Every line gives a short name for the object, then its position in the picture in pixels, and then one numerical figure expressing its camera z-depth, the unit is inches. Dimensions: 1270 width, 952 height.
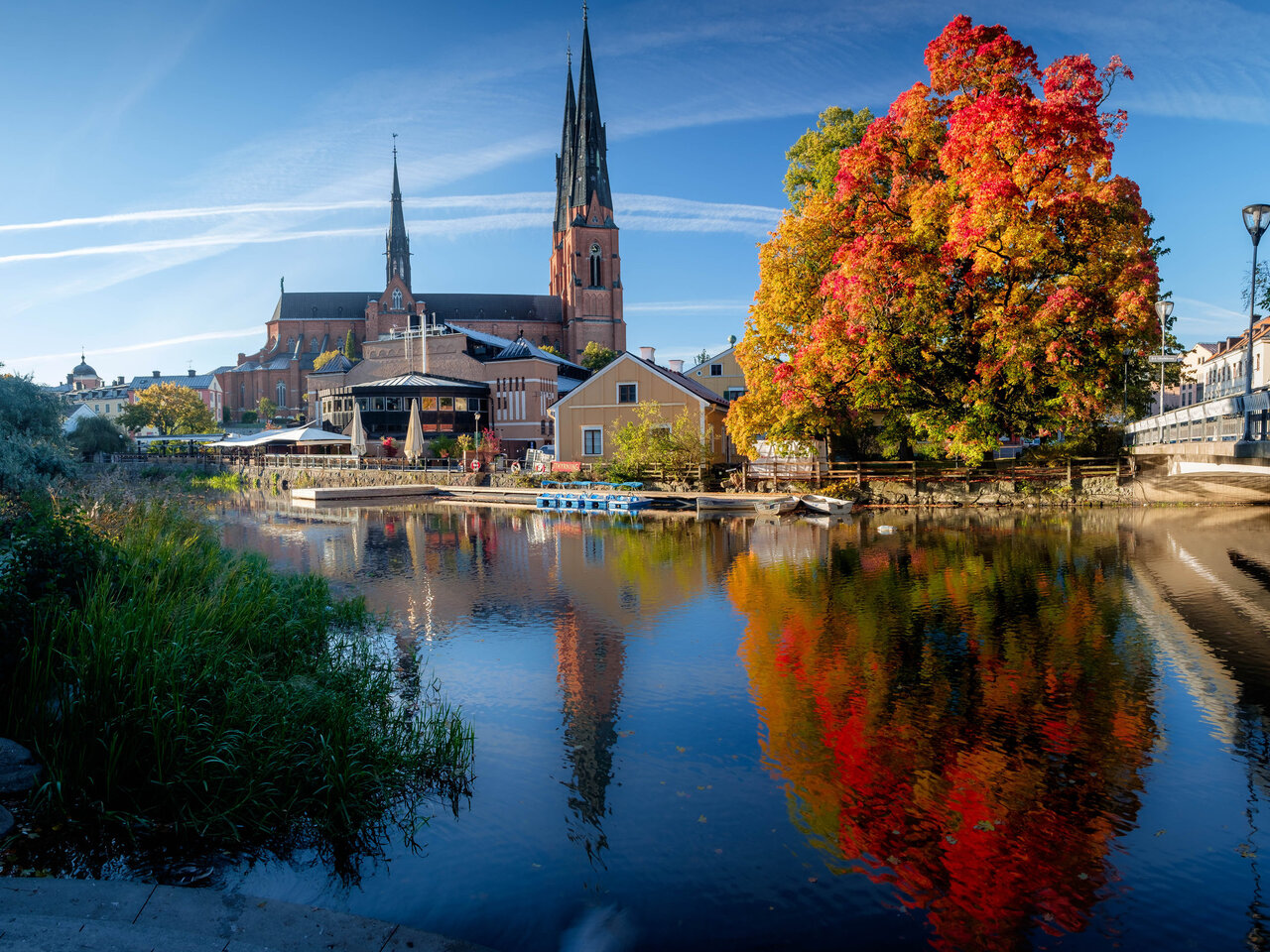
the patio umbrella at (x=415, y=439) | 1861.5
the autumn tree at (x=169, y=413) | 3243.1
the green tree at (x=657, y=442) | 1417.3
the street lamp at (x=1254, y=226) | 646.5
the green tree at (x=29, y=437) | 437.1
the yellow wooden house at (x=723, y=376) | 2036.2
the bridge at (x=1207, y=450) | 742.5
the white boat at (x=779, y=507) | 1181.1
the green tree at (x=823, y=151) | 1291.8
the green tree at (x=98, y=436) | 2134.6
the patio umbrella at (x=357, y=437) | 1920.5
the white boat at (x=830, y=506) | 1156.5
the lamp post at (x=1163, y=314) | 858.1
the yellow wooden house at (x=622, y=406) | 1560.0
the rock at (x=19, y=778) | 236.2
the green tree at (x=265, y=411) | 3818.9
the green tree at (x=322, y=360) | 3545.8
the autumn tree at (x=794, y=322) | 1181.7
